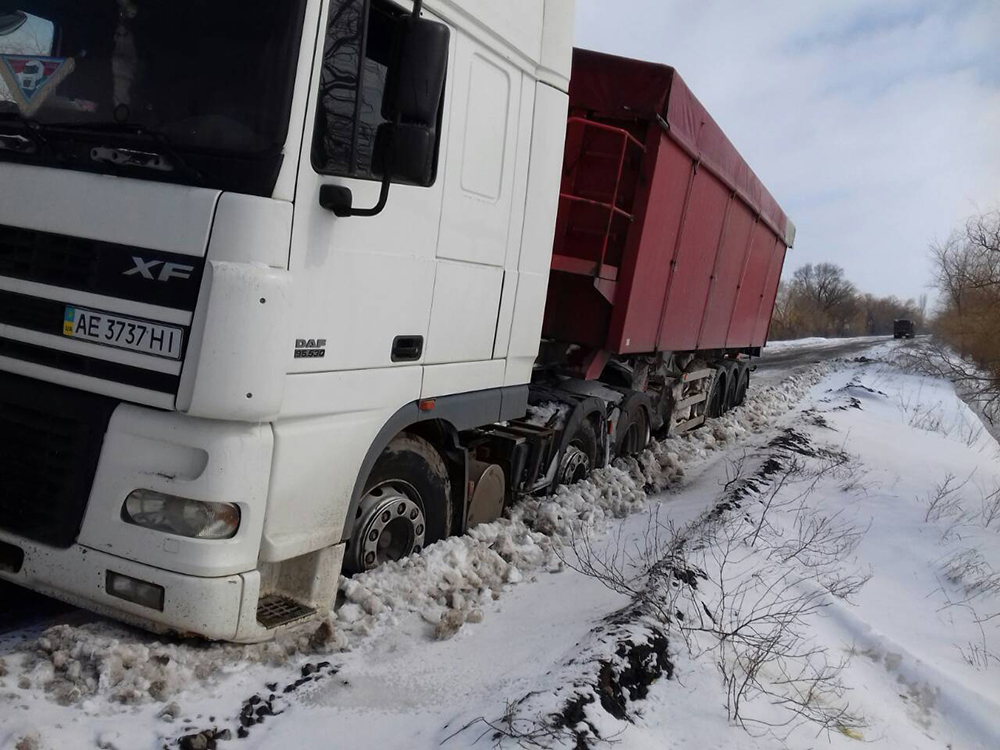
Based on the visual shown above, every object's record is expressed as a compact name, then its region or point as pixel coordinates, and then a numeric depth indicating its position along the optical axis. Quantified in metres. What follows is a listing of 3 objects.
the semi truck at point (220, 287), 3.06
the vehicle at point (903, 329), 71.31
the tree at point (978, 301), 25.89
